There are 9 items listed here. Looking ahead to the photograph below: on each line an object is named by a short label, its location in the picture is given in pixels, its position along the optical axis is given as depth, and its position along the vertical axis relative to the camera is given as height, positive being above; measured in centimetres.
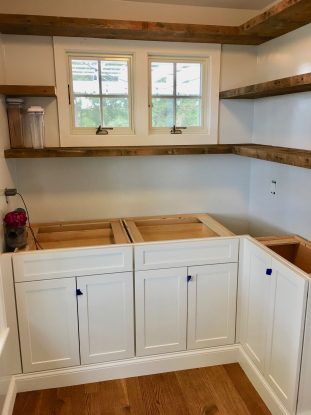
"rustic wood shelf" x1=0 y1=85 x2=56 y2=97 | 210 +22
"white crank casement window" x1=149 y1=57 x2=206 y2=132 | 255 +23
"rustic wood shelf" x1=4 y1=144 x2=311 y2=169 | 212 -16
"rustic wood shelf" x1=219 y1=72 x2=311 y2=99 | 169 +20
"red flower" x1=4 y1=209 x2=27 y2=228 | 204 -53
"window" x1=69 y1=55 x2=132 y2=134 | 244 +23
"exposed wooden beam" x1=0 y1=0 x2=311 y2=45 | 199 +58
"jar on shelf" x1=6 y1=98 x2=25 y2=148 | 226 +4
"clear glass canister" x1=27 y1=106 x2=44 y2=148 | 234 -1
